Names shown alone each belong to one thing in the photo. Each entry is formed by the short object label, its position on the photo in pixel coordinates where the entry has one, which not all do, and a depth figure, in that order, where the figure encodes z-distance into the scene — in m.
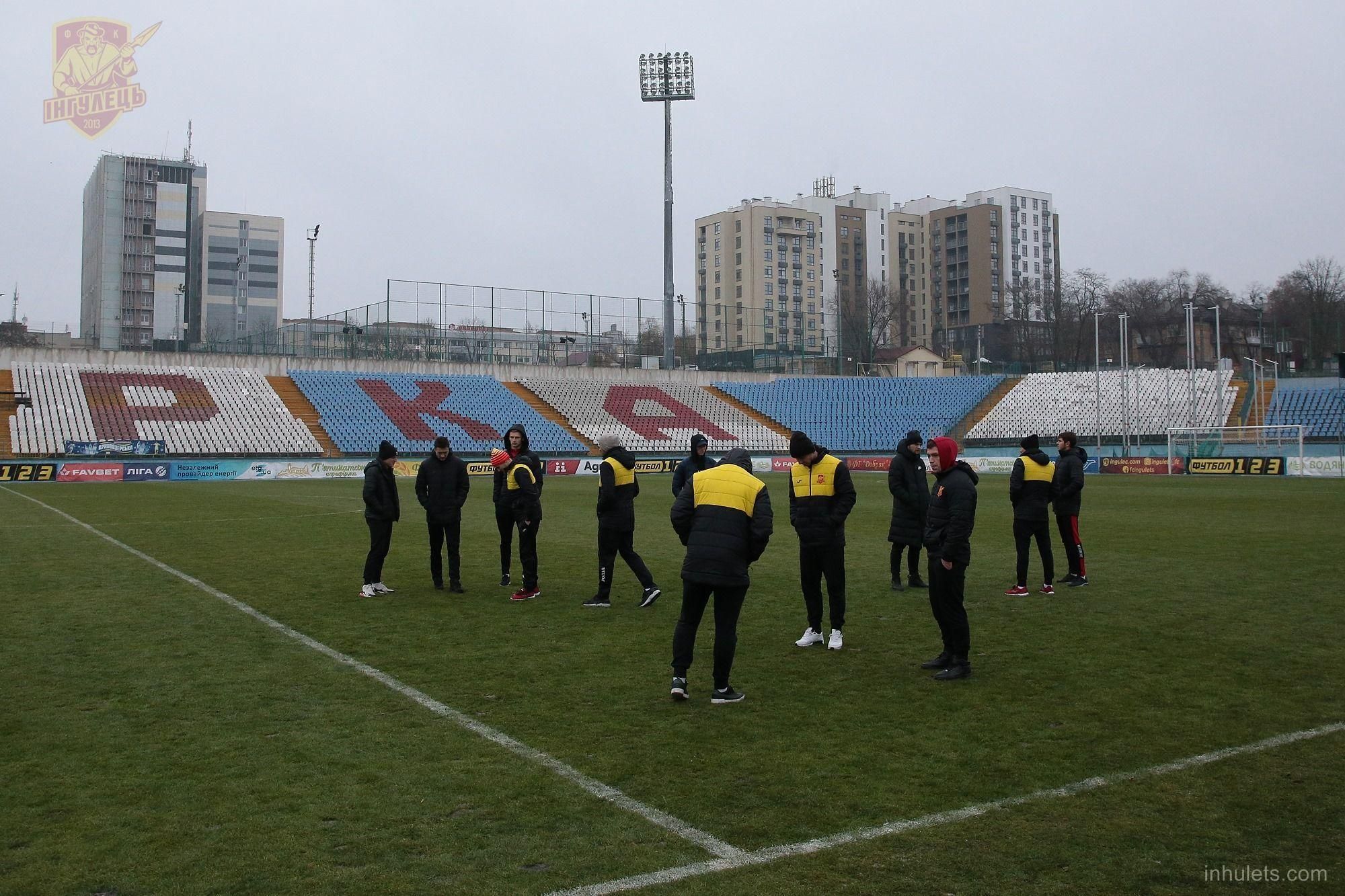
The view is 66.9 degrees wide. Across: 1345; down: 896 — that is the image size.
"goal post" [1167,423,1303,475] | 45.53
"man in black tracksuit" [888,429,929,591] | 11.48
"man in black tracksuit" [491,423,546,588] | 11.93
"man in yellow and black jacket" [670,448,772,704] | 7.09
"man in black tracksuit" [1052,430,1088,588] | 12.39
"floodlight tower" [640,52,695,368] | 53.91
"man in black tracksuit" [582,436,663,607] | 10.93
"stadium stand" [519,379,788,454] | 57.84
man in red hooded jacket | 7.89
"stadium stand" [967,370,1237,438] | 60.75
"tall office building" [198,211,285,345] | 116.25
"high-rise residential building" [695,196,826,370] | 114.25
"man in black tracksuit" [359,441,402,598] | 12.04
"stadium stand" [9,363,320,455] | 46.41
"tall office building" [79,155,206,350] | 103.44
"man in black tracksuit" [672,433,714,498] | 10.23
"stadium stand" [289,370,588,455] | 53.03
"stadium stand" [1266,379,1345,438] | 54.38
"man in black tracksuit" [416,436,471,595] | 12.15
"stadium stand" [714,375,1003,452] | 60.72
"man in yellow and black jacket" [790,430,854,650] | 9.12
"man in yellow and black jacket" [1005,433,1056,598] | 11.84
